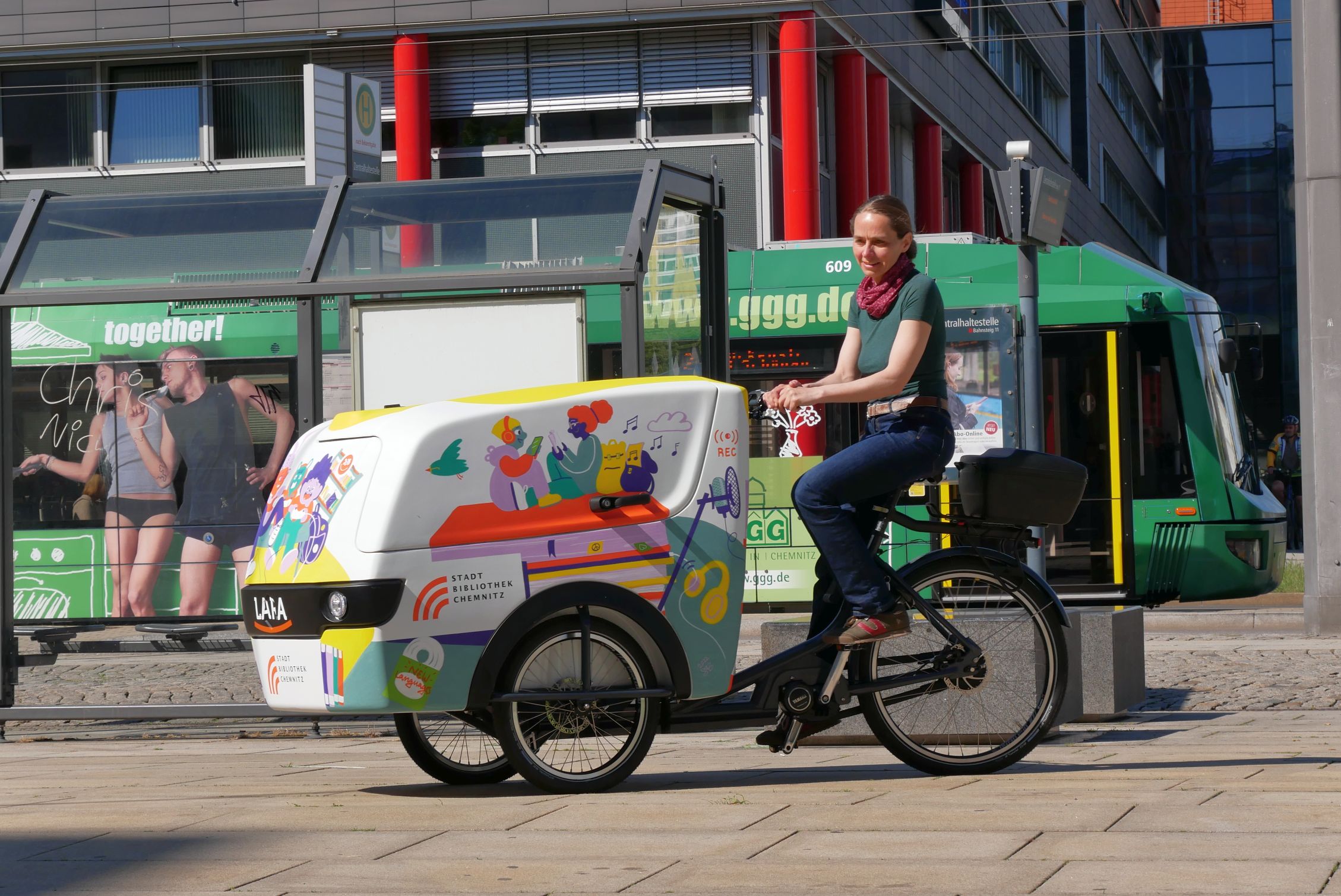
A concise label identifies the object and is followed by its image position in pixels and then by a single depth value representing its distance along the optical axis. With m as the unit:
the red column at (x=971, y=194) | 36.84
